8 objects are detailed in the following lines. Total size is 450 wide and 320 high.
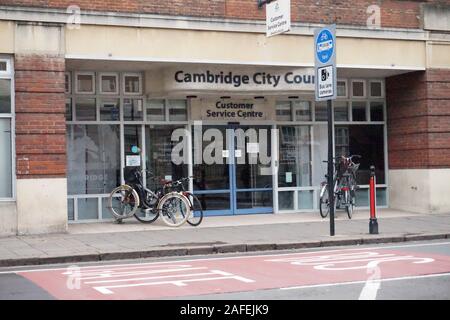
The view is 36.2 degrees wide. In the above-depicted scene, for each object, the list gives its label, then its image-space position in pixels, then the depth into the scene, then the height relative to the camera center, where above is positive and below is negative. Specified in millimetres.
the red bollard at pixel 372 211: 14345 -916
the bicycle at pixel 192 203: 15969 -768
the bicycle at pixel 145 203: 15961 -767
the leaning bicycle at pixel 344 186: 17719 -477
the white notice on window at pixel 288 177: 19047 -235
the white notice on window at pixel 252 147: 18478 +593
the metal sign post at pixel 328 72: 13648 +1927
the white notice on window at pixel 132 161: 17266 +245
